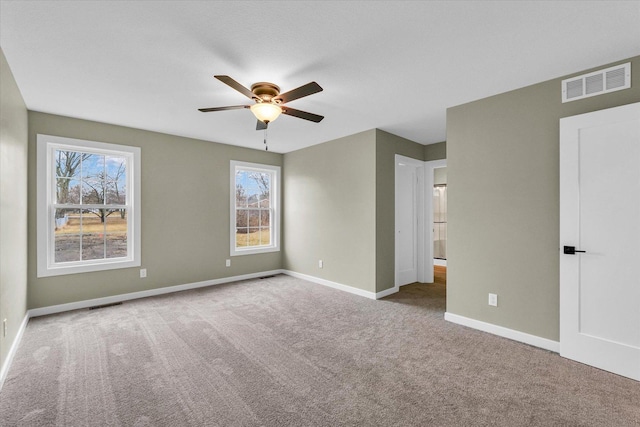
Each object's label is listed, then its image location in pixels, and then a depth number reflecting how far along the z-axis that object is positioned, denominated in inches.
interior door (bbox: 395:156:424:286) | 195.7
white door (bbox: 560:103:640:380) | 91.4
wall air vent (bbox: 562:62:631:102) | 96.1
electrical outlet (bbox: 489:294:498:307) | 124.0
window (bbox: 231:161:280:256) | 222.4
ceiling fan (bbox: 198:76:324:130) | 103.3
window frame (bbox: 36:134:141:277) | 145.8
